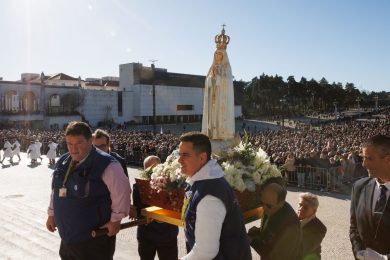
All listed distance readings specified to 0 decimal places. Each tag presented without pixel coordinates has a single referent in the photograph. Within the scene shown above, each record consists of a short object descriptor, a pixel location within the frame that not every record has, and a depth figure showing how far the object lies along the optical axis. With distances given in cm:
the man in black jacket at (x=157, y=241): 461
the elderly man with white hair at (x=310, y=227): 409
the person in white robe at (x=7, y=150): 2184
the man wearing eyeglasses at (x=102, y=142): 478
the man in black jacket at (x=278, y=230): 346
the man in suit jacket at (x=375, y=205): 310
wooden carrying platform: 357
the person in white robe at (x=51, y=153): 2108
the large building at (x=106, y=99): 5184
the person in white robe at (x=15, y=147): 2268
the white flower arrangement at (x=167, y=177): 367
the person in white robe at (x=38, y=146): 2142
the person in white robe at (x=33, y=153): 2116
